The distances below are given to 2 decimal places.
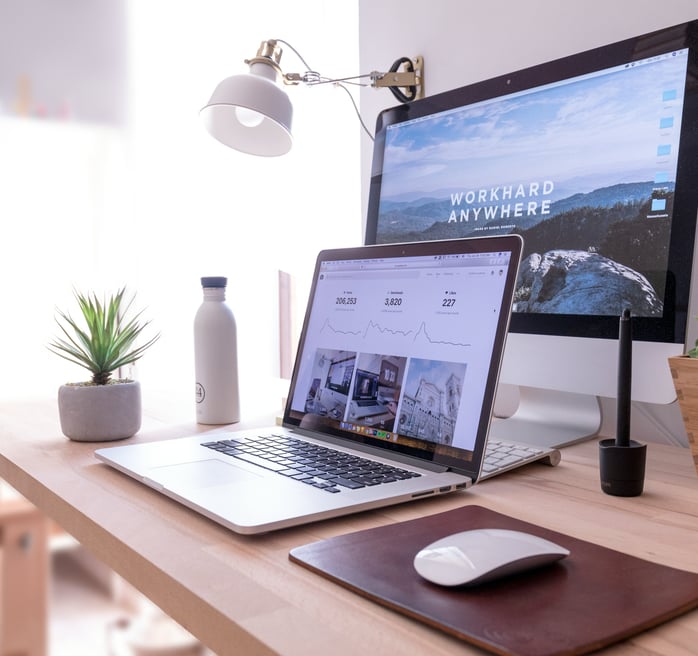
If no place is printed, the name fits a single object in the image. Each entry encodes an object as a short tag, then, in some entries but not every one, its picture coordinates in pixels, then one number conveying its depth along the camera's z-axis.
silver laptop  0.66
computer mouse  0.44
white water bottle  1.05
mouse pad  0.39
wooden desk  0.41
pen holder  0.68
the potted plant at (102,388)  0.95
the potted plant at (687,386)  0.71
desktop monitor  0.81
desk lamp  1.13
